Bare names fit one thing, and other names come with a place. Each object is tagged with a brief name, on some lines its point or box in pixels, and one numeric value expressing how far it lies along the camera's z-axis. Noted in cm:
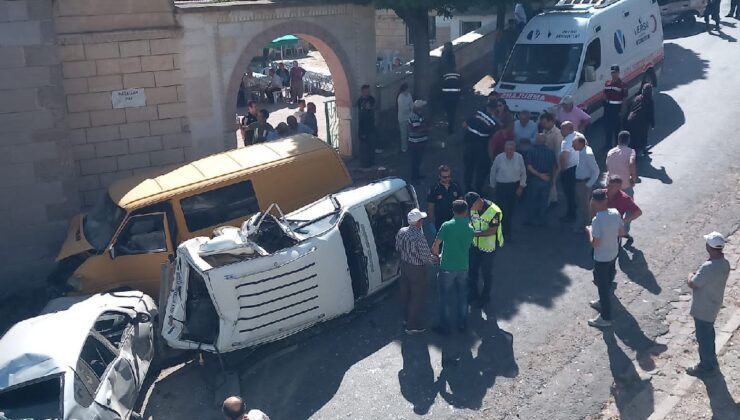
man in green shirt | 995
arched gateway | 1551
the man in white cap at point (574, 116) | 1450
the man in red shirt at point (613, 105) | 1559
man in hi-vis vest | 1034
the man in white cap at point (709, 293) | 886
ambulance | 1614
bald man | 708
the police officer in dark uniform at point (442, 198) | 1161
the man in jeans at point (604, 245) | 1001
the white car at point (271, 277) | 973
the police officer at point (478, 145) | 1400
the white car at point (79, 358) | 820
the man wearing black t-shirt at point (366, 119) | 1702
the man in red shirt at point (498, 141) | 1374
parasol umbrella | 2808
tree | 1648
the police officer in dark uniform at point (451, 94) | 1775
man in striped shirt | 1014
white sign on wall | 1491
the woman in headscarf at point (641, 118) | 1509
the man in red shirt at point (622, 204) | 1094
